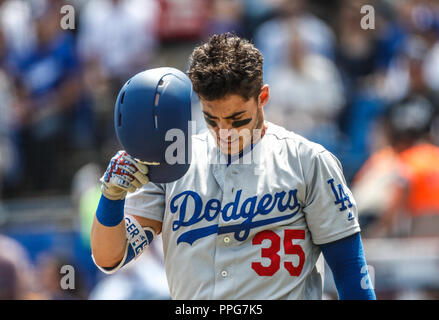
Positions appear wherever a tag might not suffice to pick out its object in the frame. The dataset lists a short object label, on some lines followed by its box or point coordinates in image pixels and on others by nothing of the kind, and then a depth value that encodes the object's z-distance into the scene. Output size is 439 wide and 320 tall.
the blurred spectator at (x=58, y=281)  12.30
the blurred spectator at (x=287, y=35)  15.09
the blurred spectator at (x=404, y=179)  11.53
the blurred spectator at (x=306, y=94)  14.07
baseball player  5.65
